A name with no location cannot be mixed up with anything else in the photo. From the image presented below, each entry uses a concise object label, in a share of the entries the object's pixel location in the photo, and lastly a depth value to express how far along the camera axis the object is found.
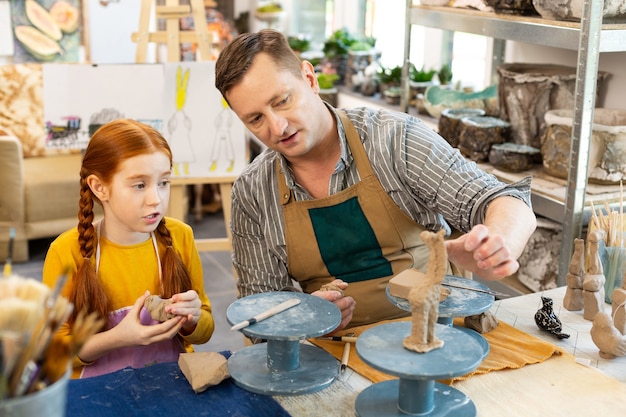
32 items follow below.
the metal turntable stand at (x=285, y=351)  1.34
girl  1.75
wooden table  1.37
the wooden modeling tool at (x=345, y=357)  1.52
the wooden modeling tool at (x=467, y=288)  1.58
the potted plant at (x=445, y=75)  3.98
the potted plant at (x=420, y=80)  3.97
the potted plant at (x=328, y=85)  4.73
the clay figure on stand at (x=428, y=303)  1.25
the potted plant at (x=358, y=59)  4.81
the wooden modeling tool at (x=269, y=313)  1.34
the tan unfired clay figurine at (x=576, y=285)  1.82
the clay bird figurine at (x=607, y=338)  1.55
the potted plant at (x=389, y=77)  4.30
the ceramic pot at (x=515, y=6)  2.54
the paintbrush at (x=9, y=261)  0.93
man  1.77
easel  3.53
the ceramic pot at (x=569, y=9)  2.22
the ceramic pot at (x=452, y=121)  2.96
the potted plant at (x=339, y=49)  4.95
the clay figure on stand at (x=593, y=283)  1.75
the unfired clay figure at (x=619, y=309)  1.63
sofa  4.36
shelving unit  2.22
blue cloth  1.38
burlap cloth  1.51
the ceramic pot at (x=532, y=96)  2.68
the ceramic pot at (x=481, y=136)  2.80
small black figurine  1.67
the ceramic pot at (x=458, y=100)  3.21
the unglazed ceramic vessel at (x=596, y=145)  2.38
